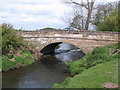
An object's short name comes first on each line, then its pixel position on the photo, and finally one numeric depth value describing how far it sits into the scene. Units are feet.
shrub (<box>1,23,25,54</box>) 71.96
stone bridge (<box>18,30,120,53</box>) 81.56
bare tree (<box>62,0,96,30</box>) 108.48
